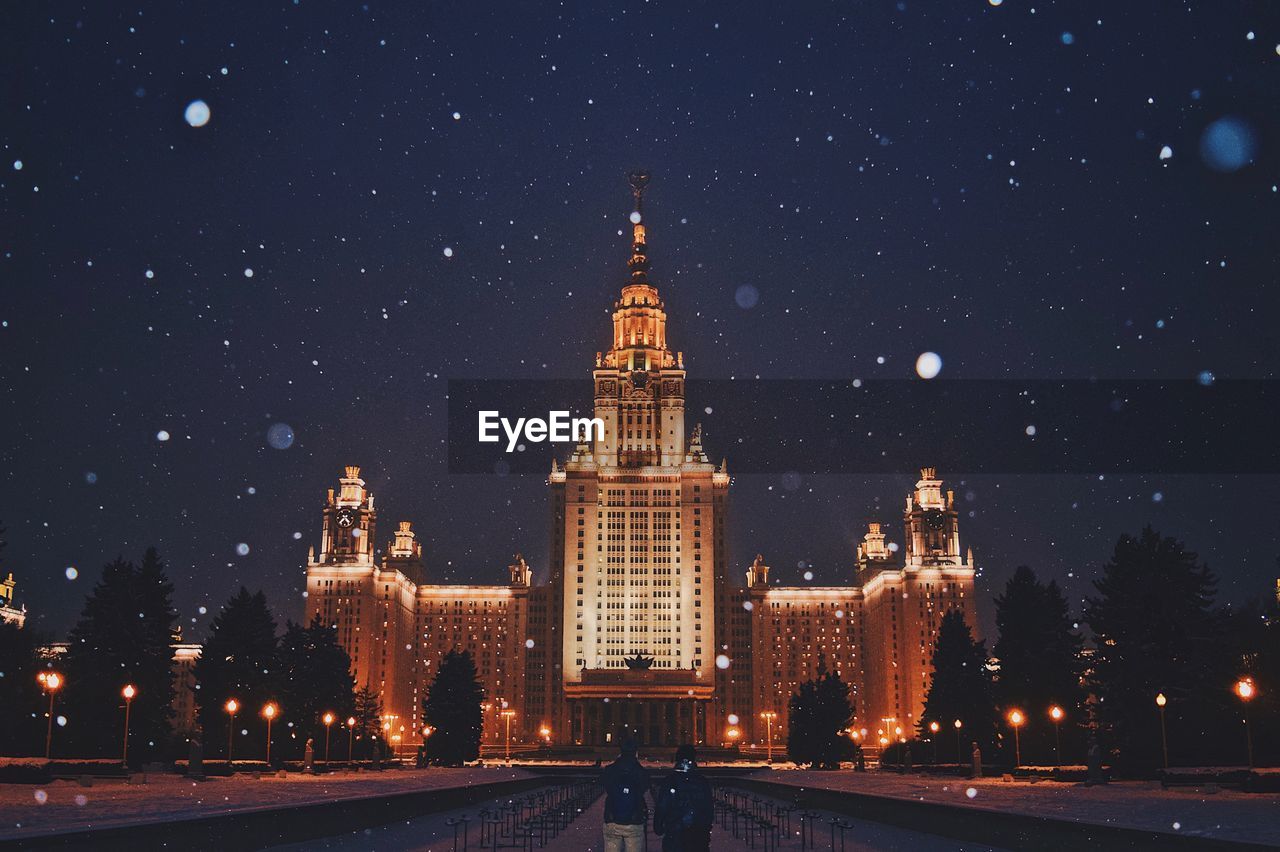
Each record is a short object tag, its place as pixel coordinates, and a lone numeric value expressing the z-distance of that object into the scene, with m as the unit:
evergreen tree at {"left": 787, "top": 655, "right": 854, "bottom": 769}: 106.56
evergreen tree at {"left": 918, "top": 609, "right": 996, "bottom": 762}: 83.69
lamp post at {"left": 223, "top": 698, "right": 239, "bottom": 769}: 67.64
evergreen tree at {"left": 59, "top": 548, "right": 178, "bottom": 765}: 65.50
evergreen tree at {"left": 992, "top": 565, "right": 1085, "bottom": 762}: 73.19
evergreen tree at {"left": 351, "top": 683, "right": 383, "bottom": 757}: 102.19
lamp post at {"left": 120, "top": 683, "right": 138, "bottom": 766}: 54.50
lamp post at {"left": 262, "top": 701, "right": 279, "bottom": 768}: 71.12
